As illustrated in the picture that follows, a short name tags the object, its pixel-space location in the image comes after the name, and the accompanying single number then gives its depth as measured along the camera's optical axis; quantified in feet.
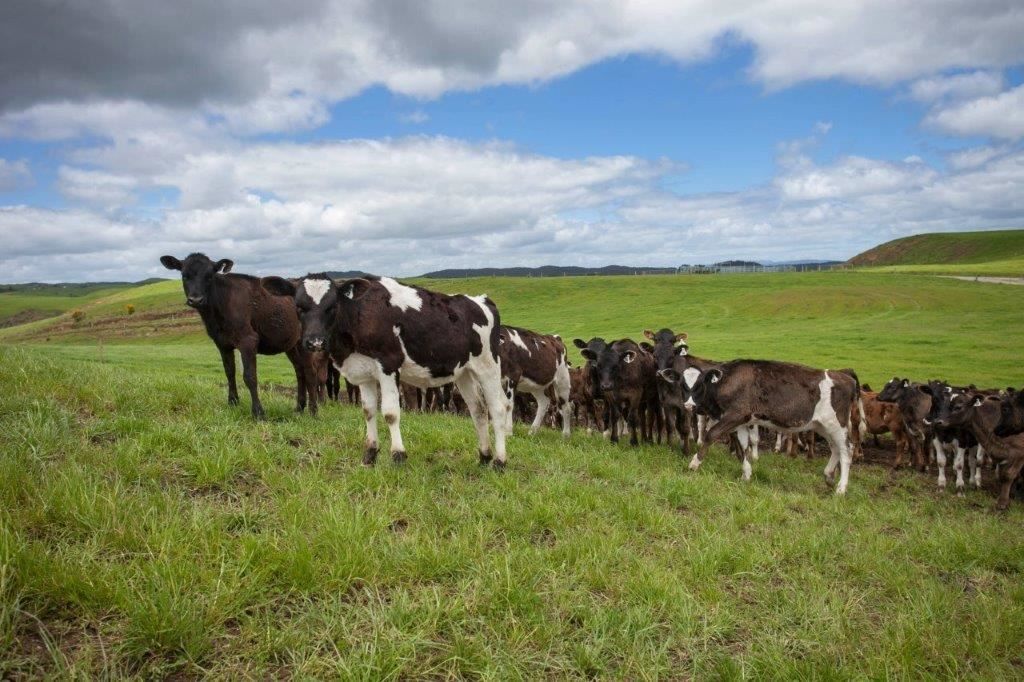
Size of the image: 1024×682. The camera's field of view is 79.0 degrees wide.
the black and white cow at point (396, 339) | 24.66
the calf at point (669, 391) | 45.50
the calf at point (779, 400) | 37.60
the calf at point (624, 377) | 43.98
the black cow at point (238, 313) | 33.01
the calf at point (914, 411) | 49.04
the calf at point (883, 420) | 52.85
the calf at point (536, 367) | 49.37
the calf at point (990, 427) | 39.11
